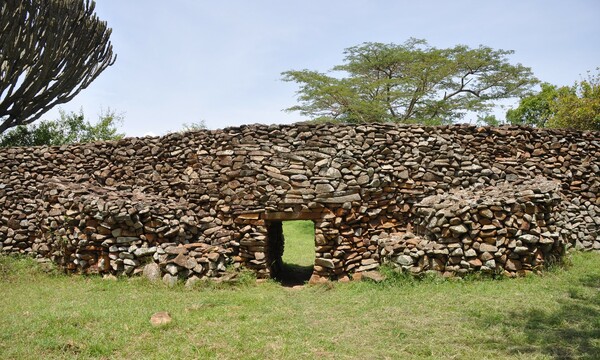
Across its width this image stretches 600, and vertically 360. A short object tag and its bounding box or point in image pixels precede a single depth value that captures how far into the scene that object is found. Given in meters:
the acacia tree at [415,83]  18.34
